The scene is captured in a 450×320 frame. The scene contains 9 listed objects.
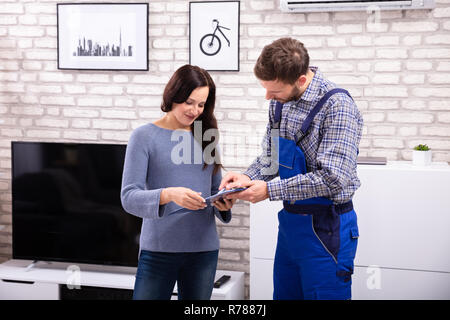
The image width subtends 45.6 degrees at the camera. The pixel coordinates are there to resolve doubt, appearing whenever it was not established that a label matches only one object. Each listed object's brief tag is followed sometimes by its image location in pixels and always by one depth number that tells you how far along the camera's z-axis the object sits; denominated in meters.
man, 1.84
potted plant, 2.92
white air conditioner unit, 3.00
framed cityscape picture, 3.43
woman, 1.96
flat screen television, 3.30
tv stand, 3.22
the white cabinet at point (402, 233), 2.78
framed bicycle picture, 3.32
